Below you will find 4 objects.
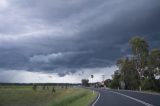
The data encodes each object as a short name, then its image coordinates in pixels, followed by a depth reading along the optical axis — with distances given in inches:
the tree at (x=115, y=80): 1871.5
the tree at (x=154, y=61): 1519.9
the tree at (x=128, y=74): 1576.4
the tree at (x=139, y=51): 1552.9
